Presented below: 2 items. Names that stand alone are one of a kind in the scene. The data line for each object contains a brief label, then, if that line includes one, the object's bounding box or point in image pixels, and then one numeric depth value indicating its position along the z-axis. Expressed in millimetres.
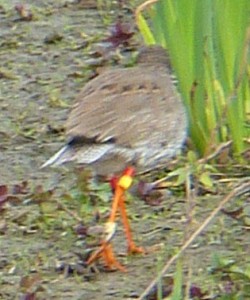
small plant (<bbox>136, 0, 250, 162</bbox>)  11000
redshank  9750
